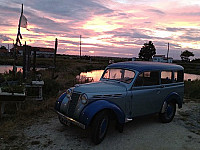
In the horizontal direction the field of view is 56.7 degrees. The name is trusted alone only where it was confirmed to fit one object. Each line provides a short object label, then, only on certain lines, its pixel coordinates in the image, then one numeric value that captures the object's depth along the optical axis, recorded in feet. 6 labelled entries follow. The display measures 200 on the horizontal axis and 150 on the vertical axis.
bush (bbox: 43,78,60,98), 29.52
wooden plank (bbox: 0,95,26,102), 17.58
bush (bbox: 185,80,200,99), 37.04
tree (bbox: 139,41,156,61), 259.39
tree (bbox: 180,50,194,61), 297.35
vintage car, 13.79
